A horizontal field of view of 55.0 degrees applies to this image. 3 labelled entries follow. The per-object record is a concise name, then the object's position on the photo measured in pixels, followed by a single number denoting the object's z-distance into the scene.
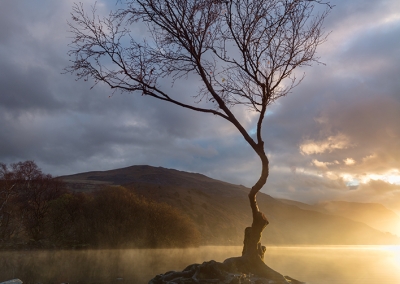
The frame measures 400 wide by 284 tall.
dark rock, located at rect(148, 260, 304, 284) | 12.95
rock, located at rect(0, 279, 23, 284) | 14.45
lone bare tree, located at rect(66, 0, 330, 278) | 14.52
